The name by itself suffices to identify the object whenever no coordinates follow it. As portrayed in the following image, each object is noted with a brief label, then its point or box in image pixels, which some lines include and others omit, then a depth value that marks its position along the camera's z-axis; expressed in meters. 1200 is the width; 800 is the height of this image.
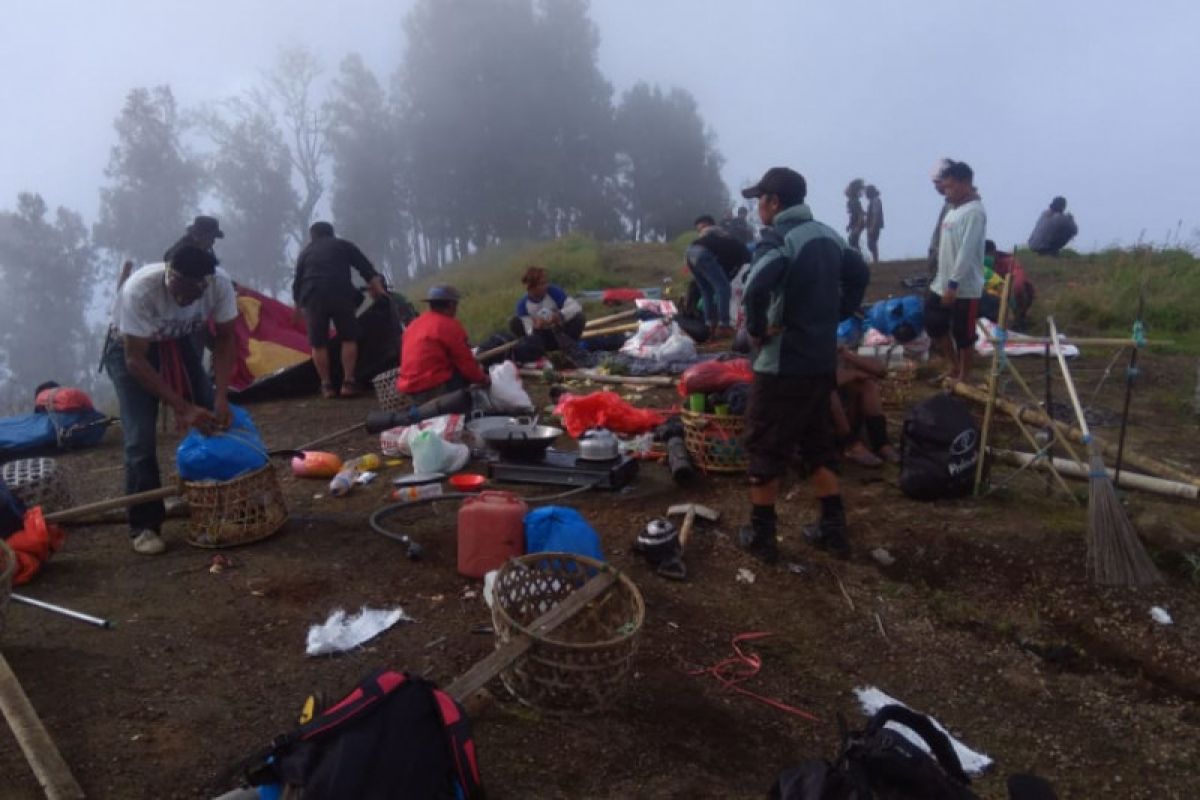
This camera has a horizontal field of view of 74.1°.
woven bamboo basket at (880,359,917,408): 7.17
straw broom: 3.88
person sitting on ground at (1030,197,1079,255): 16.22
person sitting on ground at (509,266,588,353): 9.84
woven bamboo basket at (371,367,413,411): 8.12
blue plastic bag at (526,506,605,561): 3.98
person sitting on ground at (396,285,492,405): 6.93
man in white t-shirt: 4.21
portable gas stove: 5.60
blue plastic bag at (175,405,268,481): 4.38
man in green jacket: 4.24
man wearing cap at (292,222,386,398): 8.88
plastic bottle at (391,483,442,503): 5.33
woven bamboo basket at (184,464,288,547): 4.39
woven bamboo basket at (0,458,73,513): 4.93
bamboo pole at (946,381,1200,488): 4.62
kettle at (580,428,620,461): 5.73
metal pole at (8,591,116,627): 3.54
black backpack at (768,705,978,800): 1.86
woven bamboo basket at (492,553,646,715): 2.85
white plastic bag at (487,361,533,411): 7.37
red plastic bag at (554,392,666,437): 6.89
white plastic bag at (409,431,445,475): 5.98
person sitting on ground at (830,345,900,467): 5.71
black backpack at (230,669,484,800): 2.05
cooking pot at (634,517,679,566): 4.27
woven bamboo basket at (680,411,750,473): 5.52
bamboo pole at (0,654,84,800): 2.38
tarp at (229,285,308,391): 9.82
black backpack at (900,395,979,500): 4.95
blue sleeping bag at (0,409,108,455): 7.58
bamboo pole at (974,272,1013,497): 4.71
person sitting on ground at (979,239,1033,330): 9.05
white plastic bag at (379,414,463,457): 6.30
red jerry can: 4.07
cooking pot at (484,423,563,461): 5.86
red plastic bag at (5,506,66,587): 4.00
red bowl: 5.66
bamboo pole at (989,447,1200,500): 4.55
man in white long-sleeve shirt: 6.77
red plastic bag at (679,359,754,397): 5.68
